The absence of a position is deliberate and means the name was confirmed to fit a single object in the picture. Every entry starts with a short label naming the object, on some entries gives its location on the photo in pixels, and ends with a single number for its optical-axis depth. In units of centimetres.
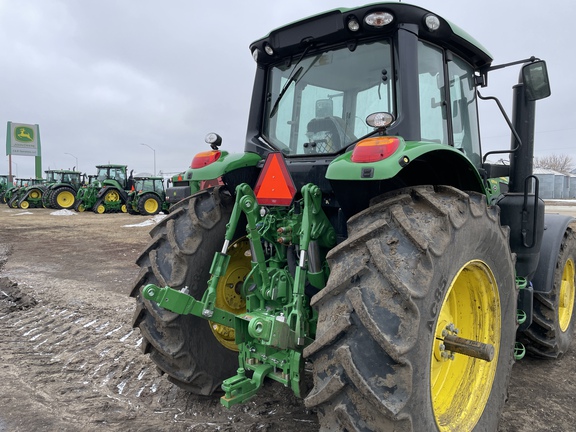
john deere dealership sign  4269
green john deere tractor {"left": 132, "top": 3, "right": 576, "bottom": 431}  182
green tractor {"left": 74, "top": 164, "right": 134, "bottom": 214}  2191
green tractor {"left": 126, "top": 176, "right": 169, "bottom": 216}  2089
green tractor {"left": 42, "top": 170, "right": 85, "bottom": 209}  2311
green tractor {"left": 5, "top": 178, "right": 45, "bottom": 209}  2442
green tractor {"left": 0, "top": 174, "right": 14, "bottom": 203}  3192
